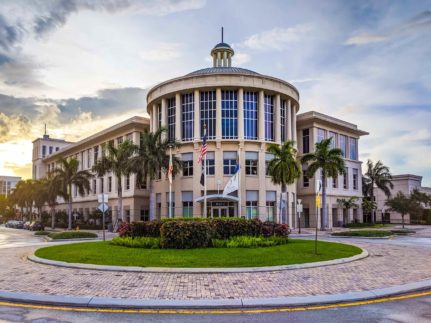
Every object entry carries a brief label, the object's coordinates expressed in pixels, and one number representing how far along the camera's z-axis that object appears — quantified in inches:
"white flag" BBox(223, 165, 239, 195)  1483.8
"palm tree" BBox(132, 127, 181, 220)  1780.3
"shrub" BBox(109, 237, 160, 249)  807.7
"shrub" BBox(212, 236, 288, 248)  810.8
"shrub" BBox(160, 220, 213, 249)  786.2
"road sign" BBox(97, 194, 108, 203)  1178.0
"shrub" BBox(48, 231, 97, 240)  1355.1
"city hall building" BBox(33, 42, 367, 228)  2004.2
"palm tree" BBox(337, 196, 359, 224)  2510.7
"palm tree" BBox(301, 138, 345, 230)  1920.5
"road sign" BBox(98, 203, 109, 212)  1187.4
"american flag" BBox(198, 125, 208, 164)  1413.6
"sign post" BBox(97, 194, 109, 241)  1178.0
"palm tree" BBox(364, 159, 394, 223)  2896.2
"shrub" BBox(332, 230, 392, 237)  1344.7
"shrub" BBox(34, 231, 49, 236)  1776.6
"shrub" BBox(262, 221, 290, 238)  903.7
